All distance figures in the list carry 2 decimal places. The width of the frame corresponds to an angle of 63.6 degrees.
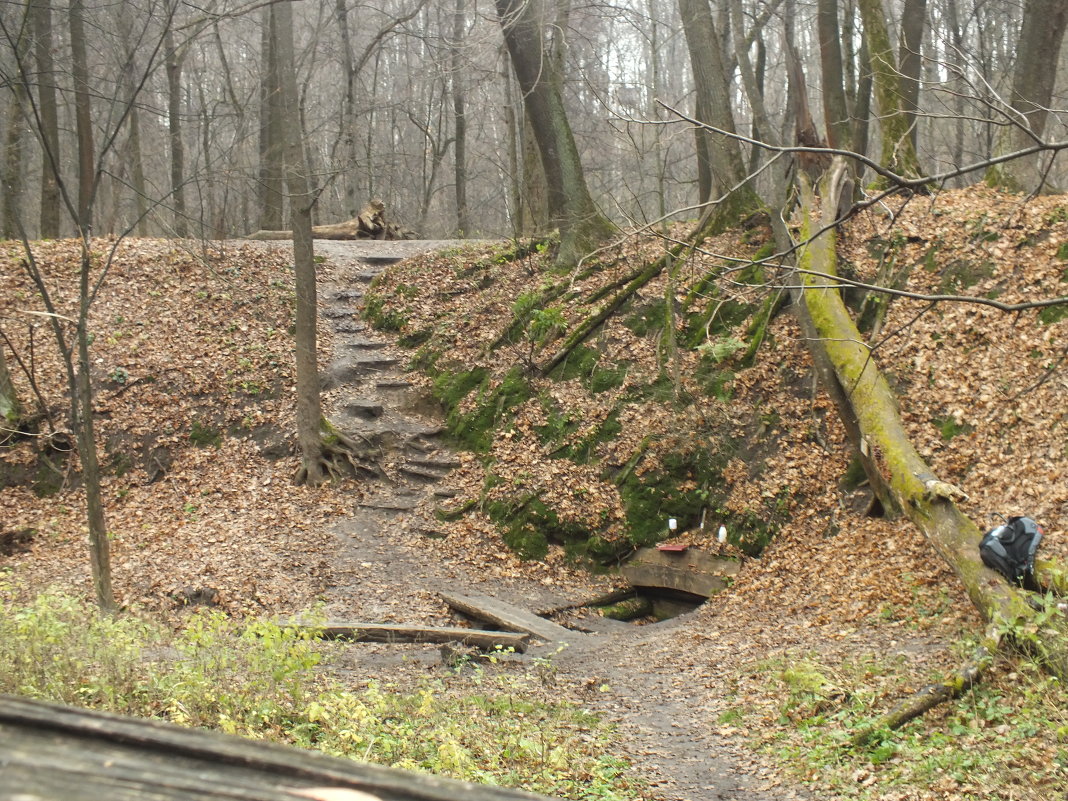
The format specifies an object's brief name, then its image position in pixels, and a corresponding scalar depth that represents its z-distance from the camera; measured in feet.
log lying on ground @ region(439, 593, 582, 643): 30.89
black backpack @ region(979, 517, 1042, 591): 22.04
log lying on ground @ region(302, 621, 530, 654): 29.76
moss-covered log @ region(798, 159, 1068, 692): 20.02
